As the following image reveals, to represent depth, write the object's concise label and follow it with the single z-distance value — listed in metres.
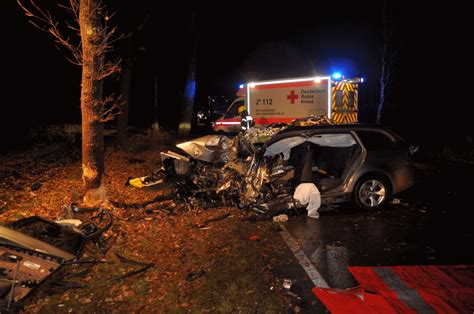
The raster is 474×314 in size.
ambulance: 13.13
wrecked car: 6.94
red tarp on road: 3.76
